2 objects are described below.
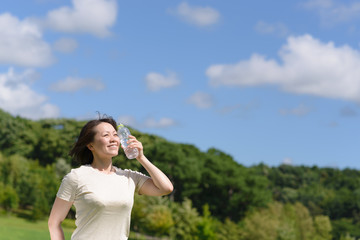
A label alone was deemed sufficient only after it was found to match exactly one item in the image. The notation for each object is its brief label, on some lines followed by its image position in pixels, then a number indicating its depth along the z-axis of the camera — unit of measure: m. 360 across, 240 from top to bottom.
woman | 4.07
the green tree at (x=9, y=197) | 48.72
